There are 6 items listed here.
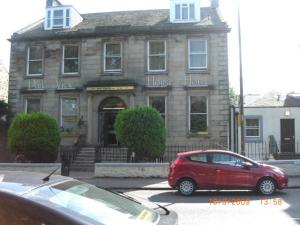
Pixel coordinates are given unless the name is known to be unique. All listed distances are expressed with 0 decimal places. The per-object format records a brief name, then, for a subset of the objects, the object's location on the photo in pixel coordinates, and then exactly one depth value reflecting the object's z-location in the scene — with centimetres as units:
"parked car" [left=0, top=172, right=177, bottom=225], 207
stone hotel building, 1694
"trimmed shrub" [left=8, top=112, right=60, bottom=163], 1512
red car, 949
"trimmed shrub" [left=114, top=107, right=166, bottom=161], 1409
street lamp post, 1327
